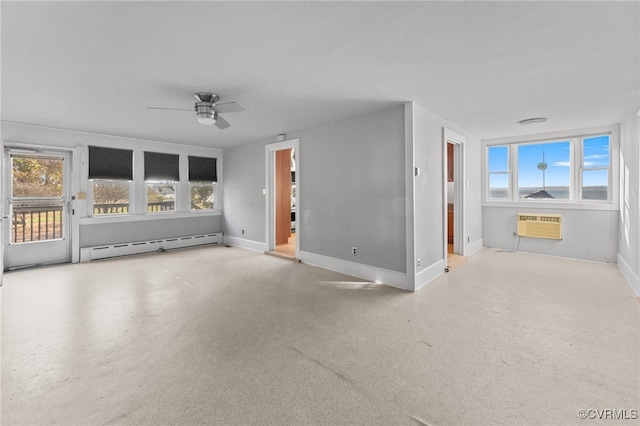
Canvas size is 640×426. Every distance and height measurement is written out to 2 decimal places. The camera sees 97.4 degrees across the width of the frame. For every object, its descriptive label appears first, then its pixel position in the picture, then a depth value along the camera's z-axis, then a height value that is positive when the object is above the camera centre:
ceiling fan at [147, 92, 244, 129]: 3.32 +1.29
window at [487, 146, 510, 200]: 6.15 +0.86
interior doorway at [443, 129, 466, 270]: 5.40 +0.19
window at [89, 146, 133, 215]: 5.60 +0.75
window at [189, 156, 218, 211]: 7.00 +0.84
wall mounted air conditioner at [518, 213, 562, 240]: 5.48 -0.29
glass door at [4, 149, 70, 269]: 4.77 +0.12
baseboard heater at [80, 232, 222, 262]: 5.50 -0.69
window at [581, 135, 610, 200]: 5.07 +0.78
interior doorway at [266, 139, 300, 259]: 5.80 +0.28
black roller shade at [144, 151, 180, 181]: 6.27 +1.12
